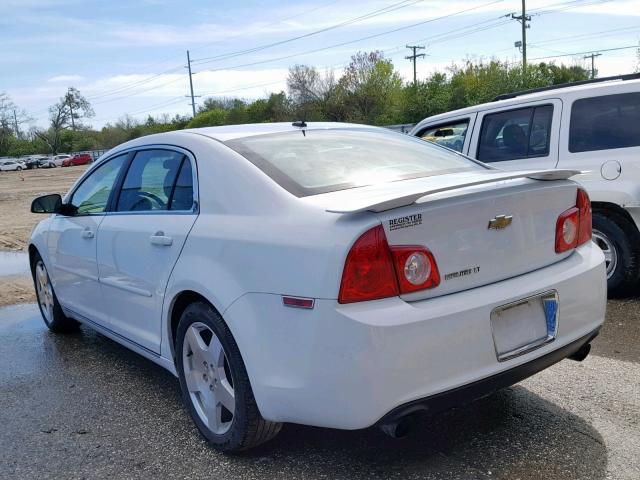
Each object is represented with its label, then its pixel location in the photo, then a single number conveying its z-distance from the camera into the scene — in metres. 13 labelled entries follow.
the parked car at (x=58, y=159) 79.94
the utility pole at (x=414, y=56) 81.28
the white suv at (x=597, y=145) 5.30
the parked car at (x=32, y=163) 79.30
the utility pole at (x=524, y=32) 52.34
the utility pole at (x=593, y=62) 88.22
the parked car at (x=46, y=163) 79.62
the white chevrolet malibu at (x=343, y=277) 2.41
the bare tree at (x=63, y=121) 113.38
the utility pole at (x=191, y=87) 90.76
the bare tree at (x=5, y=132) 109.69
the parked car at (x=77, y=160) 80.25
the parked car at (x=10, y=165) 75.31
